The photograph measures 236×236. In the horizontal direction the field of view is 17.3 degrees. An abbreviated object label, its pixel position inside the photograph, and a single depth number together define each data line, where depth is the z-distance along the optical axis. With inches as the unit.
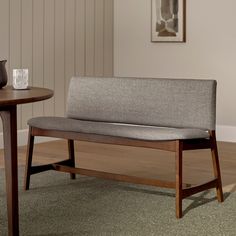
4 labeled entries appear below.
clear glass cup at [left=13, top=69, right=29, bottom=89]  180.7
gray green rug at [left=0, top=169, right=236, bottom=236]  171.0
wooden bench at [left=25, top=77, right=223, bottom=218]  194.5
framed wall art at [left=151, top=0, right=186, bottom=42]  364.7
